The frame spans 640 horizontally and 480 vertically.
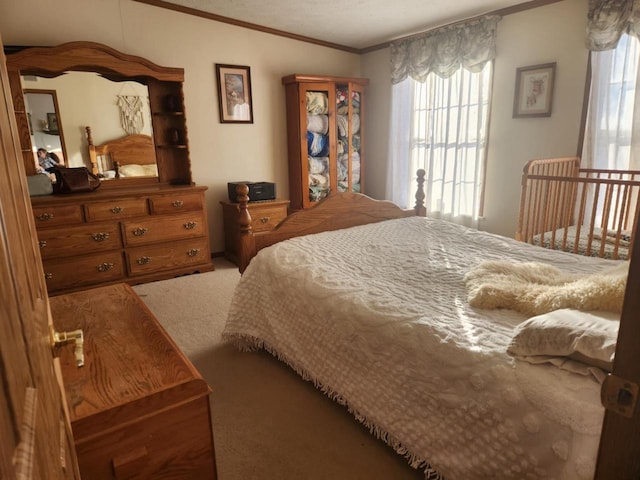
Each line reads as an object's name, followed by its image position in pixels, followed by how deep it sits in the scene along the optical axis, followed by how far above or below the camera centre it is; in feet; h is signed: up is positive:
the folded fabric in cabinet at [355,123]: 15.39 +0.76
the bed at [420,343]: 3.62 -2.26
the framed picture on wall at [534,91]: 11.02 +1.32
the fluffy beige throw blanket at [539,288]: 4.28 -1.83
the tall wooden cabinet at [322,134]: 14.32 +0.37
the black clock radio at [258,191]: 13.35 -1.45
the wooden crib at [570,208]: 8.87 -1.68
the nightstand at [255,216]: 13.17 -2.27
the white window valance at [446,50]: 11.93 +2.83
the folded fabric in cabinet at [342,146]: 15.29 -0.08
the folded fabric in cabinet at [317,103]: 14.32 +1.44
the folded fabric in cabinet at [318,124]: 14.51 +0.72
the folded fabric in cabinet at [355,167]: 15.72 -0.89
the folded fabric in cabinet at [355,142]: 15.58 +0.06
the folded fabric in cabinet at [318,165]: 14.84 -0.73
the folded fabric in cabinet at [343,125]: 15.08 +0.68
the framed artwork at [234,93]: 13.51 +1.76
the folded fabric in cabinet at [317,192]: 15.07 -1.72
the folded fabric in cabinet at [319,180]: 14.96 -1.29
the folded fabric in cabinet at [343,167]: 15.44 -0.86
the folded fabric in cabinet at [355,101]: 15.20 +1.55
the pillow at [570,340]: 3.48 -1.77
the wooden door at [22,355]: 1.05 -0.64
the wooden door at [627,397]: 1.63 -1.04
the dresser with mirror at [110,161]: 10.50 -0.33
